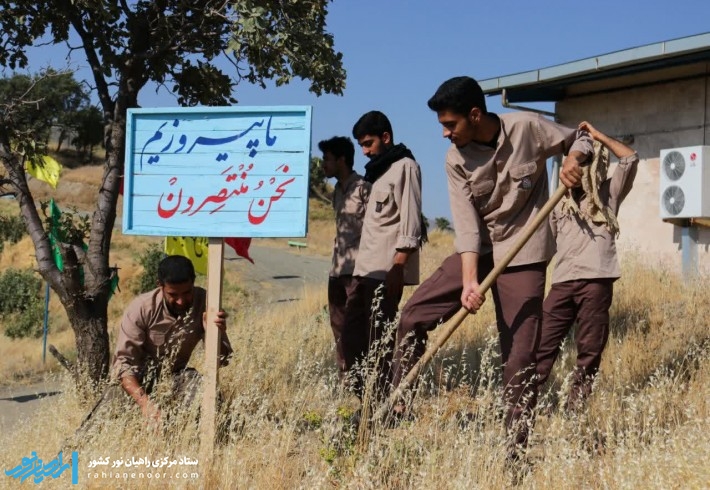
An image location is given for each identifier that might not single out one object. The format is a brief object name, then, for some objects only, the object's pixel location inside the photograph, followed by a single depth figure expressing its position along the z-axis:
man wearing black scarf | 5.35
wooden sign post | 4.36
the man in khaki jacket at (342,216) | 6.03
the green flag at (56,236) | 6.36
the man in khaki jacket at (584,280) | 5.02
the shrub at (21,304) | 16.17
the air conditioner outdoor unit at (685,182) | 10.77
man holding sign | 4.90
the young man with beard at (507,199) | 4.04
